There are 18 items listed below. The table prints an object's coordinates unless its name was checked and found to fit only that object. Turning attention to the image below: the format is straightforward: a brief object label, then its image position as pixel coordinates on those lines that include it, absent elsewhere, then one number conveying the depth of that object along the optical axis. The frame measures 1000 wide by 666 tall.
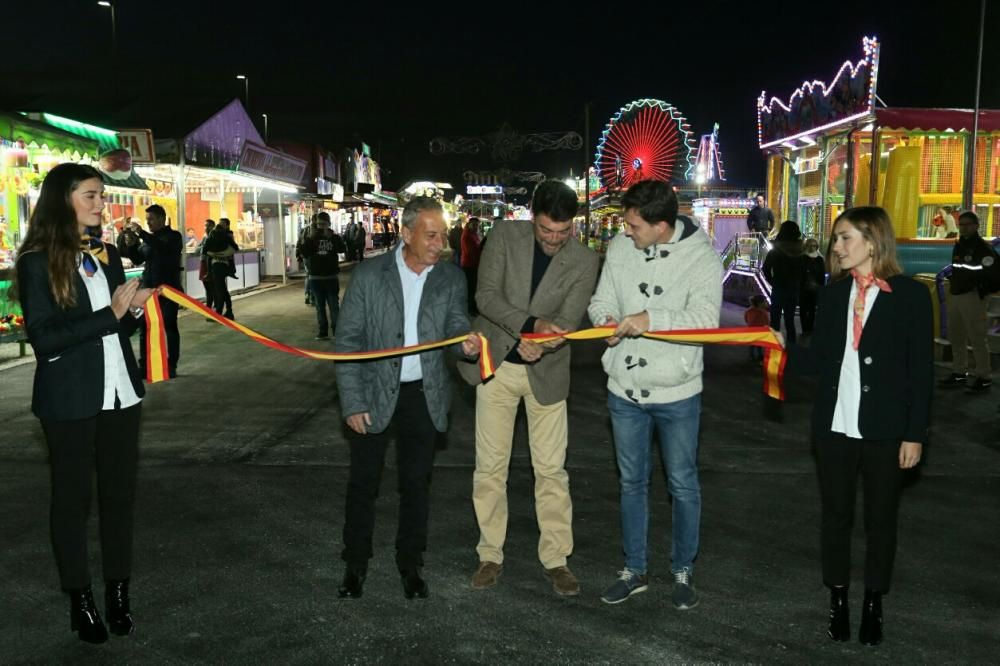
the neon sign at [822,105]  17.70
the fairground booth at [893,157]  17.89
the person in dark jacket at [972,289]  9.32
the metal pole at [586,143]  40.46
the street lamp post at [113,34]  25.03
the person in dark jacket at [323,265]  13.41
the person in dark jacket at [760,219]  22.83
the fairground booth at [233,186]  19.62
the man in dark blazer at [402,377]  4.09
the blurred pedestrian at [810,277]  13.21
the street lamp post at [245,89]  37.53
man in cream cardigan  3.92
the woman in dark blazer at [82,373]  3.47
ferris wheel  39.62
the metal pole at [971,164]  15.92
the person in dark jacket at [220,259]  15.49
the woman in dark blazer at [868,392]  3.63
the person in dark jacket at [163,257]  10.36
